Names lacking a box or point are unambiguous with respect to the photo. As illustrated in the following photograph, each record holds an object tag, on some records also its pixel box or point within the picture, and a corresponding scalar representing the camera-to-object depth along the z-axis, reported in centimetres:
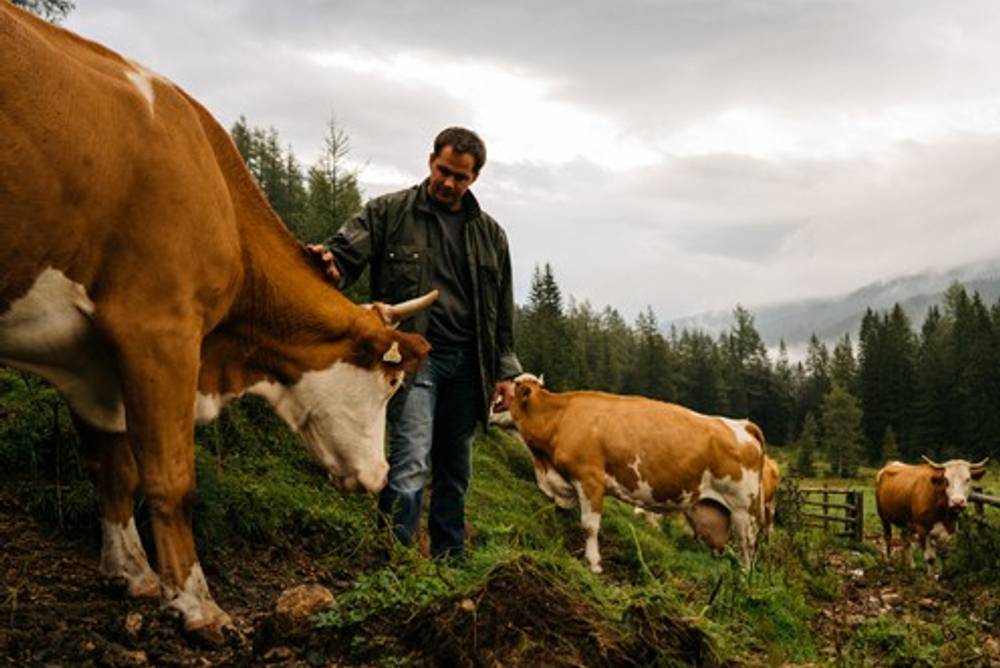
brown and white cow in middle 1070
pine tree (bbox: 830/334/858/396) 10012
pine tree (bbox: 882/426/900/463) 7412
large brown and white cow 321
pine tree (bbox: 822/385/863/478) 7694
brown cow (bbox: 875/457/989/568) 1709
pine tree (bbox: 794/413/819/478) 7038
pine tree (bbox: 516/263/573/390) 6303
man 518
